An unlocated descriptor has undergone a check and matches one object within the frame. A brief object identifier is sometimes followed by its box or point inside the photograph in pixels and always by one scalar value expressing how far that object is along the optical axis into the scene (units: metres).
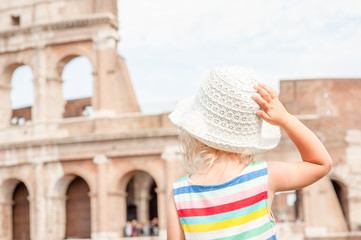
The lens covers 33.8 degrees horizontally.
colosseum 19.30
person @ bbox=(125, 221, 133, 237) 19.41
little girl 1.84
